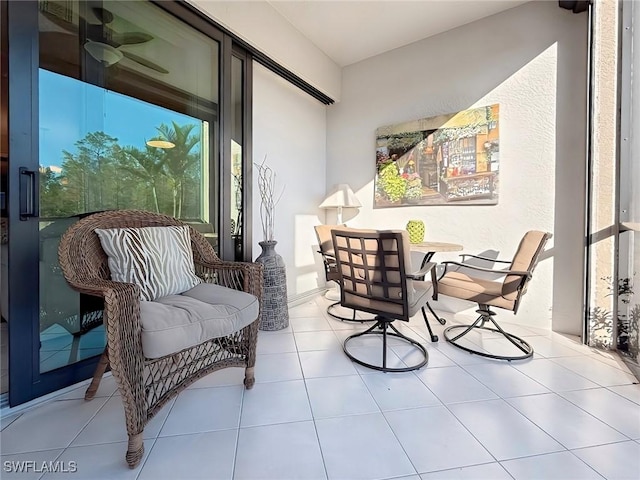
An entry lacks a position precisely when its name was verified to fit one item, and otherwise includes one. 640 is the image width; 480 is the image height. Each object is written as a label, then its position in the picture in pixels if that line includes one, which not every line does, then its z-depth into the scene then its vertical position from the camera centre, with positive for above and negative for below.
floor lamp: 3.30 +0.43
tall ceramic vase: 2.51 -0.50
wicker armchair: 1.10 -0.33
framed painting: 2.77 +0.82
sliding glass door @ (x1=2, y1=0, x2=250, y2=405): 1.42 +0.58
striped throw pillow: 1.48 -0.13
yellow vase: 2.74 +0.06
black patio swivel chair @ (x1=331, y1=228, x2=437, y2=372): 1.71 -0.26
